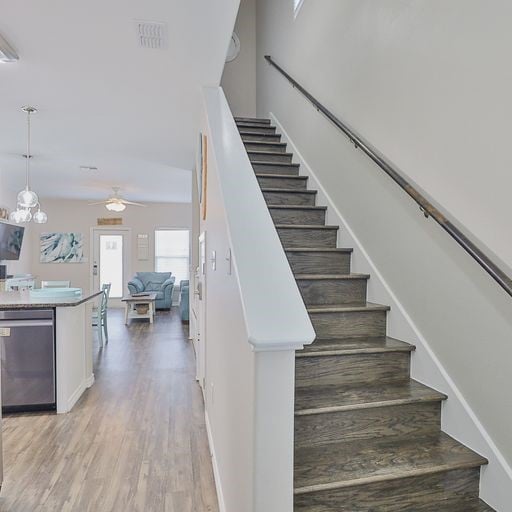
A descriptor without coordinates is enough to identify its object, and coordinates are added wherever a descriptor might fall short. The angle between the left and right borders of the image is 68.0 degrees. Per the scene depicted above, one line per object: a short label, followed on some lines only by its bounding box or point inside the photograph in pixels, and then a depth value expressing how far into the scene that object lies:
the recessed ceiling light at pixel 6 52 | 2.40
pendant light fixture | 3.59
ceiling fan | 6.86
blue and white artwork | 9.21
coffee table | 7.51
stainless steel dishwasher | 3.26
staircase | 1.55
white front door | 9.61
